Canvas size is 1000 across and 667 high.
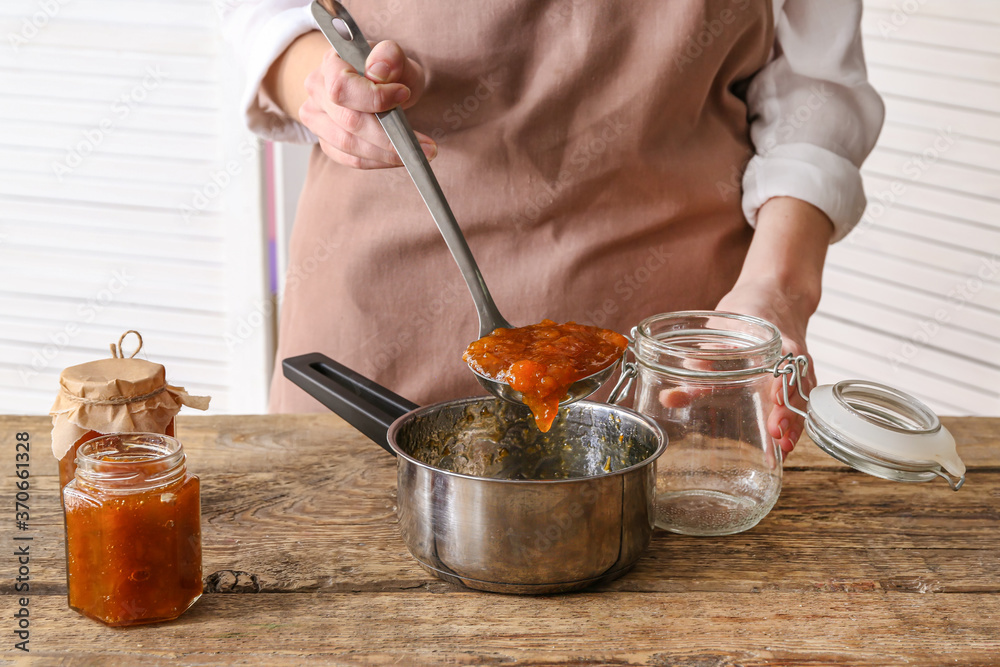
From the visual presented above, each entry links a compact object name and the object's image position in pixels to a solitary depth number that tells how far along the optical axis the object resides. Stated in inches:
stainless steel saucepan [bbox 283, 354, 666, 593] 26.7
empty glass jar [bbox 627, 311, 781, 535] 32.4
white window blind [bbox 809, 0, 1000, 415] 88.3
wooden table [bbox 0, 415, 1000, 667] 25.6
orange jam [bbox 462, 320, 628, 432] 31.5
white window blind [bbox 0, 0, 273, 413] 85.6
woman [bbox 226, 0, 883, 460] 42.5
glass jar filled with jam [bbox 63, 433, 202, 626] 26.1
